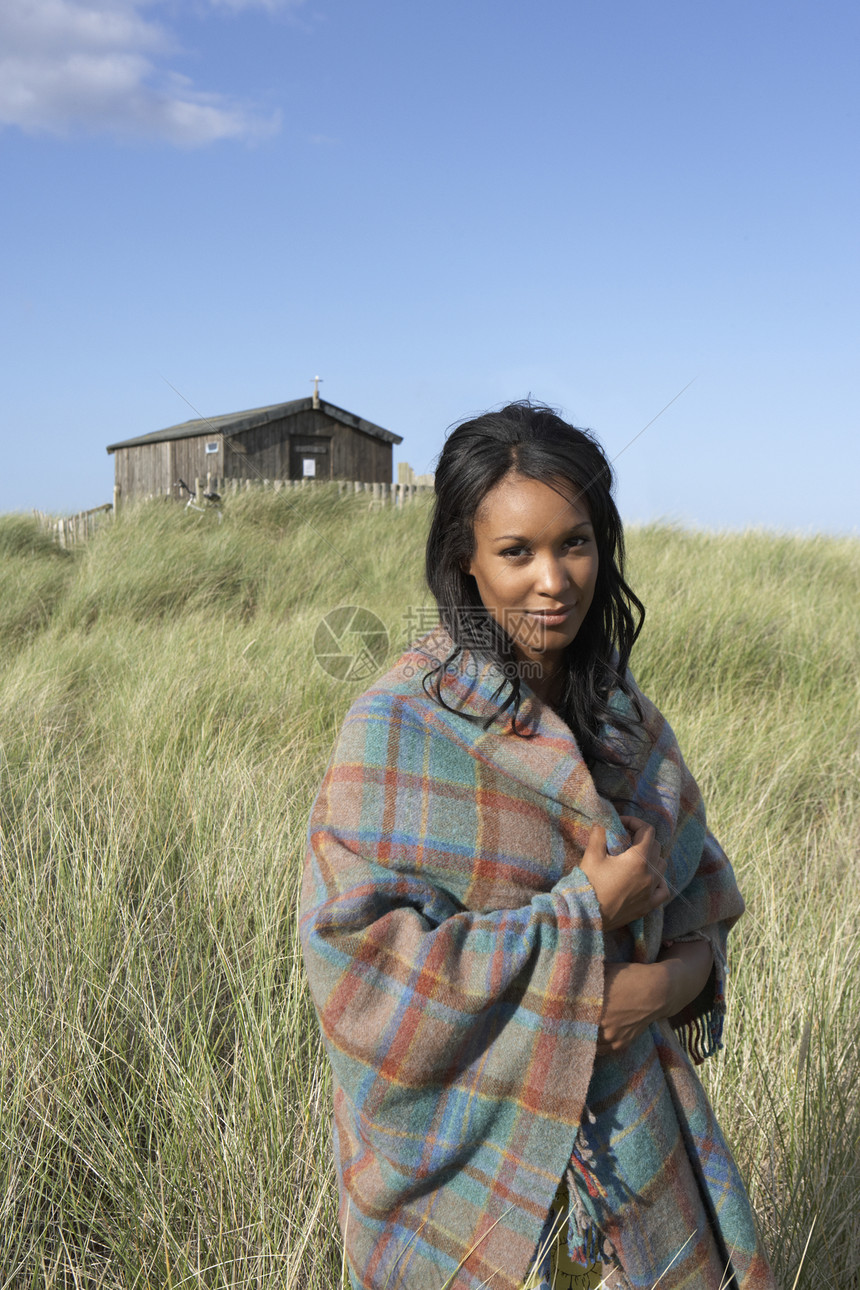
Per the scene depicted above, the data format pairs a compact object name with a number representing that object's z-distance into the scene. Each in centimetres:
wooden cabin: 1908
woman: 106
